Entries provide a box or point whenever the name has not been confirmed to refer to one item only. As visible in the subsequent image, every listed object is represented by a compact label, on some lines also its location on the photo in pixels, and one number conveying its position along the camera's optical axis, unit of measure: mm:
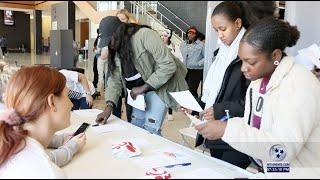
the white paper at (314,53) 1714
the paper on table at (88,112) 2010
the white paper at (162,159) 1169
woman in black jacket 1397
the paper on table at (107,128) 1652
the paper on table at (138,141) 1416
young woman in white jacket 940
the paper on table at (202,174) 897
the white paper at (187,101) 1481
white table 939
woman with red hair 864
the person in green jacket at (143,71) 1835
